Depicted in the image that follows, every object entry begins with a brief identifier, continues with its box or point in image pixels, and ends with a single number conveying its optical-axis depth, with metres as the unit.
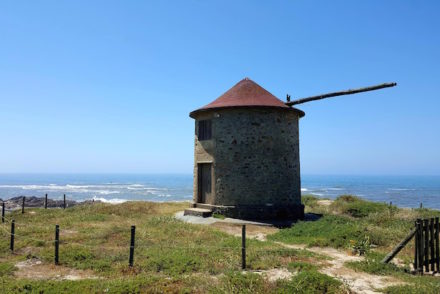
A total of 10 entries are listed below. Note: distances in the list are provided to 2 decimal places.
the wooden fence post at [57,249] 9.14
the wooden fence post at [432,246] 8.52
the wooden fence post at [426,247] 8.45
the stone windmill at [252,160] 17.12
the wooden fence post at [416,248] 8.33
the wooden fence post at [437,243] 8.56
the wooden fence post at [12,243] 10.74
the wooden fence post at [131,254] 8.74
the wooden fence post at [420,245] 8.30
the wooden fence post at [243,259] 8.45
